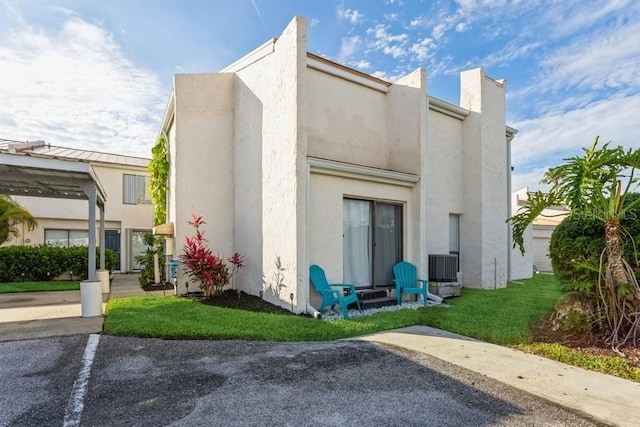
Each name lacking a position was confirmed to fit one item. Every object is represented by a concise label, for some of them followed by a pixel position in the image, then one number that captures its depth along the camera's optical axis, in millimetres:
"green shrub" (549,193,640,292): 6035
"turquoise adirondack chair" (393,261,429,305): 9112
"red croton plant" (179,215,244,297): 9055
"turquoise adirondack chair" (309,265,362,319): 7602
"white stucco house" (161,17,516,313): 8062
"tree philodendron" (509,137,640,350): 5664
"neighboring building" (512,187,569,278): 20250
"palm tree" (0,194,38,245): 14410
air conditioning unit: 10281
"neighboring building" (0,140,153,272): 16938
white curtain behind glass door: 8953
